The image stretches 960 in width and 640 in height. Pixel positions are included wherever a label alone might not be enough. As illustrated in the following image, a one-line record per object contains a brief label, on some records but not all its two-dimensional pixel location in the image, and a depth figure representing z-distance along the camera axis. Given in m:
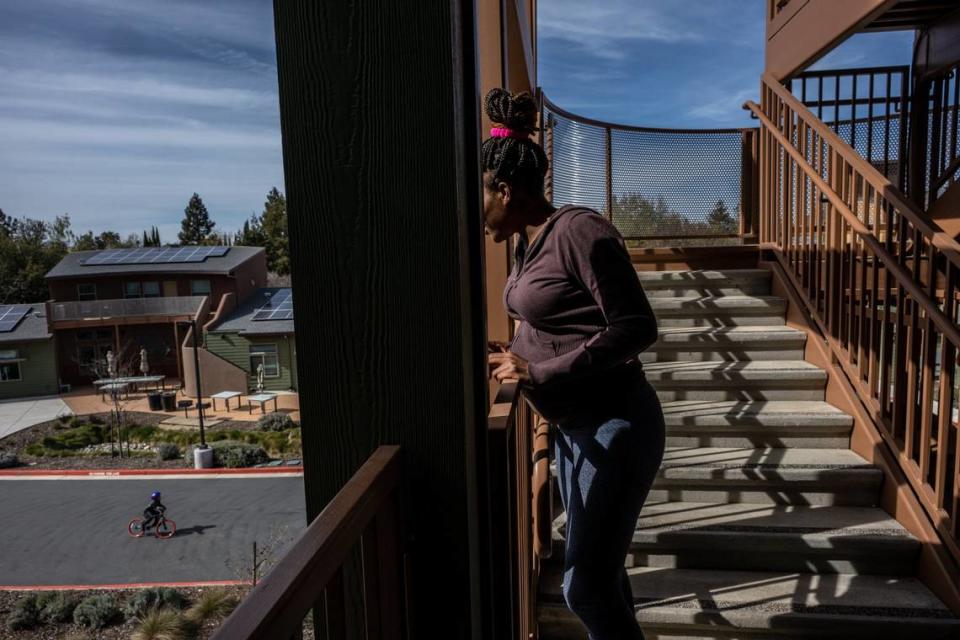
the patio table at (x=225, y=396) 24.45
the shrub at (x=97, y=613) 13.66
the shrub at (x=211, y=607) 13.02
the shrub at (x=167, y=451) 21.42
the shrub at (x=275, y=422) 22.16
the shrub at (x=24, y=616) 14.01
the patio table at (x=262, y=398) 23.58
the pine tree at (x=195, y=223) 66.25
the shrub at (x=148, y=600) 13.61
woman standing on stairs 1.37
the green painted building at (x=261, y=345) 25.45
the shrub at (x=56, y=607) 13.95
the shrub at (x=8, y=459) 23.00
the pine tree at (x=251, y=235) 47.97
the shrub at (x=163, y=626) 12.30
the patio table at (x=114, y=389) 24.44
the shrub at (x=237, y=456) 19.91
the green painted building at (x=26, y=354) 27.16
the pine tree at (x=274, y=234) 43.88
